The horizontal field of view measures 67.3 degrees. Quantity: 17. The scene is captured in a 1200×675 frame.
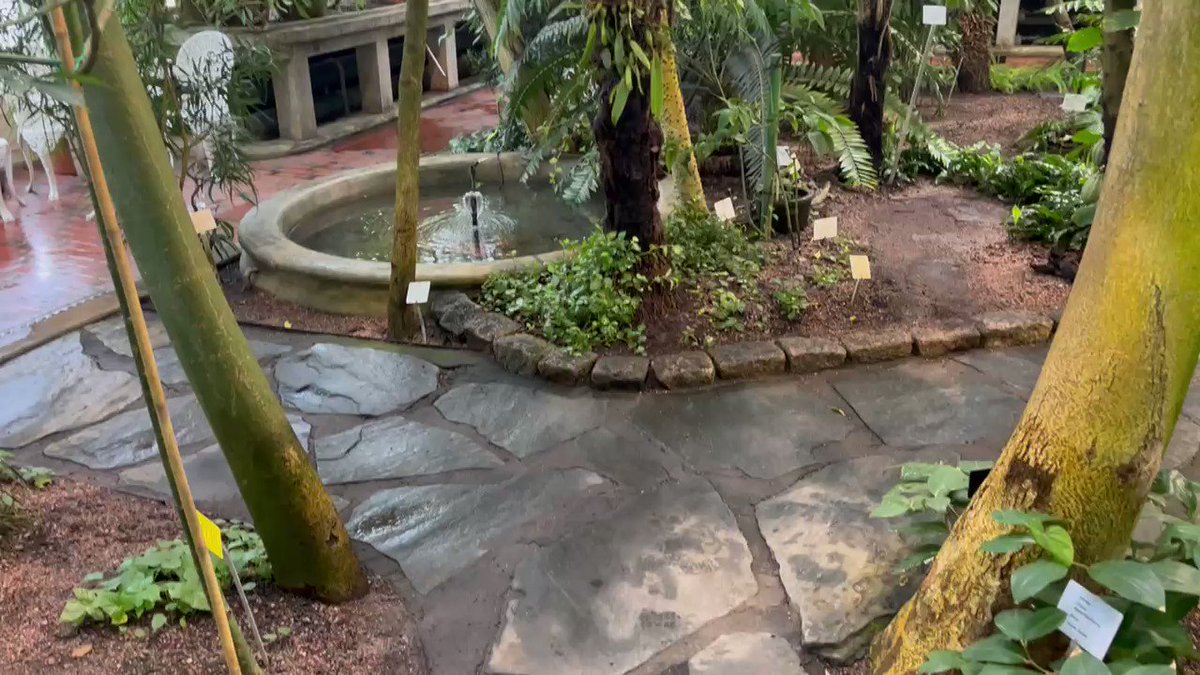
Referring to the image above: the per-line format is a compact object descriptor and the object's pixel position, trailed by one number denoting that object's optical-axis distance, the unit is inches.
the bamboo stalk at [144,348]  51.3
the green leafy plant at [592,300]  142.5
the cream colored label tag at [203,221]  157.6
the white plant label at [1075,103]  196.7
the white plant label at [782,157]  171.5
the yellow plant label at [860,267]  149.4
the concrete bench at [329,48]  304.8
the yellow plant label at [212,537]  75.1
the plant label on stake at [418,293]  148.5
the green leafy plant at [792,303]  148.3
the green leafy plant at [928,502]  86.9
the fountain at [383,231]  167.3
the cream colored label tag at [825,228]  161.5
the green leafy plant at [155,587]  85.4
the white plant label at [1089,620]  61.1
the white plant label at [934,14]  195.2
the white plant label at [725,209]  166.9
